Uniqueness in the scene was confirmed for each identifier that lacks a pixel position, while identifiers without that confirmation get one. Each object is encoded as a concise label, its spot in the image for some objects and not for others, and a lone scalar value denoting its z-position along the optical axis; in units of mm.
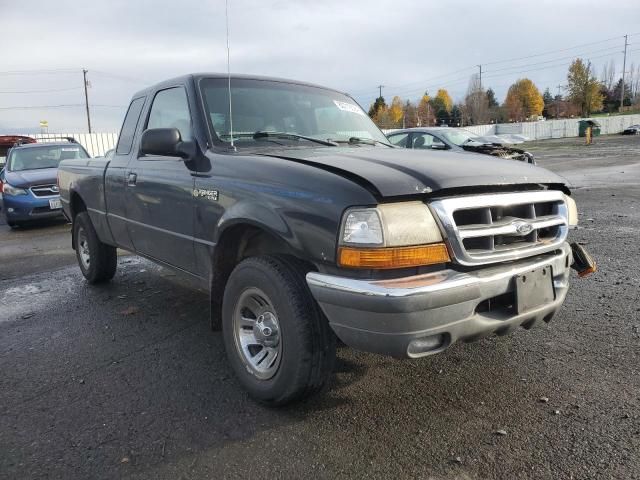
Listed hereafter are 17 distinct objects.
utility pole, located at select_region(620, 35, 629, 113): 81188
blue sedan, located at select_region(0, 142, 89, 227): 9625
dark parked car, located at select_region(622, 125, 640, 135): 59531
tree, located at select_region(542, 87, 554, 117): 96475
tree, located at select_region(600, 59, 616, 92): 94062
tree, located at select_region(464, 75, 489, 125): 80312
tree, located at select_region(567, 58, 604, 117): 74125
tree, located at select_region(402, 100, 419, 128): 89012
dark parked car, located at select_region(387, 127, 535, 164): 10927
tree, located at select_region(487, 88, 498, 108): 100588
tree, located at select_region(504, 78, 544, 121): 87875
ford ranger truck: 2291
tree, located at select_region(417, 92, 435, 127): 86900
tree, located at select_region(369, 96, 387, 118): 92888
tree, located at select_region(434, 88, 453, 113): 98275
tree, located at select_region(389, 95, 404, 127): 91200
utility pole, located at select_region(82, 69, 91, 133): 50312
